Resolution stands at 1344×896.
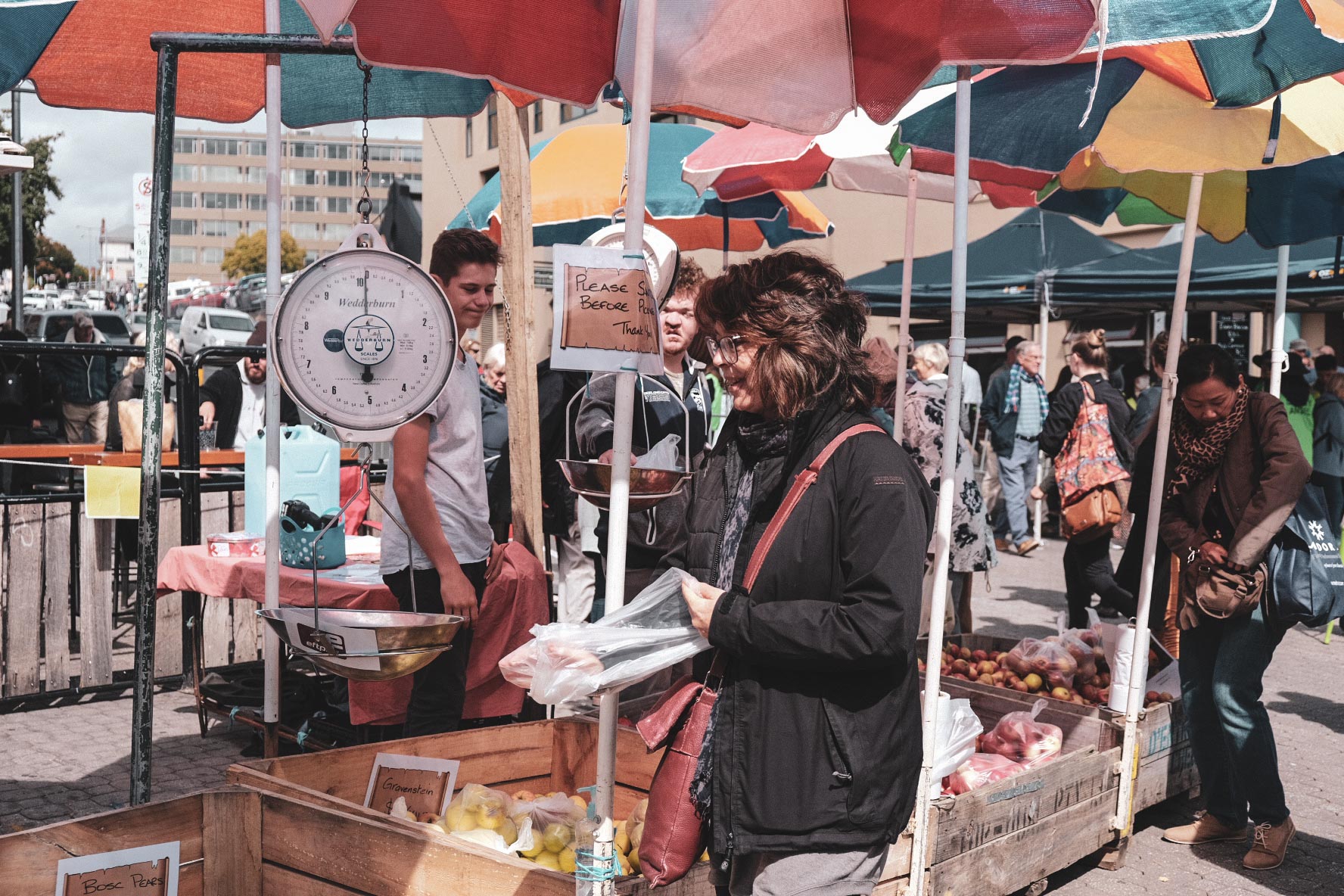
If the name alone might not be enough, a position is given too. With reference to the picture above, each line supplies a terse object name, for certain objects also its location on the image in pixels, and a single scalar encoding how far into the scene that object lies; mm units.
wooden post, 4523
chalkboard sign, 14359
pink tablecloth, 4145
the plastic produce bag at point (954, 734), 3754
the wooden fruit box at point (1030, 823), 3607
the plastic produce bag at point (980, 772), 4059
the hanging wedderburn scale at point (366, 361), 2783
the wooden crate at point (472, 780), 2674
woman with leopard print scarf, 4207
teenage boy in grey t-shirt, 3355
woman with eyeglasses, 2113
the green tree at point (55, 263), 64438
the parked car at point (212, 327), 33156
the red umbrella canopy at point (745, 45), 3100
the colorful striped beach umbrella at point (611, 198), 7180
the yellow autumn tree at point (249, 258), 81938
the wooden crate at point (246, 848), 2594
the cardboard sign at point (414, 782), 3416
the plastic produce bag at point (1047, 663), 5109
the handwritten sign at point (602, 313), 2414
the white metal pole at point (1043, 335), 11266
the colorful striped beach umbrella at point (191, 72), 3732
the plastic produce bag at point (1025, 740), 4480
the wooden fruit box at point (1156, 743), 4613
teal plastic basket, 4641
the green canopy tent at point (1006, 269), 11766
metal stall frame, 3014
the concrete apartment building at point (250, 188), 122500
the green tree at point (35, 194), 25594
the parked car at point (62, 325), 21359
